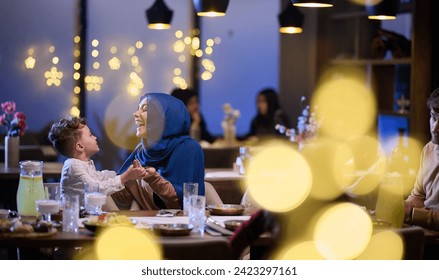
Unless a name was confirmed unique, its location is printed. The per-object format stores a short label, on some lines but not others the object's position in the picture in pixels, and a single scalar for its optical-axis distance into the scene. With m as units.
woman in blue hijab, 6.99
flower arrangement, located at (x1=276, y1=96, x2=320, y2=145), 10.10
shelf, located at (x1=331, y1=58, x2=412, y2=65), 11.56
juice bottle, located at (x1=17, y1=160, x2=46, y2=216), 6.10
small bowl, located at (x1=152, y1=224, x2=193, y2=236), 5.56
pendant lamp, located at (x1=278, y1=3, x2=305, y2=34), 10.10
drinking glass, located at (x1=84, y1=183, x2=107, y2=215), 6.13
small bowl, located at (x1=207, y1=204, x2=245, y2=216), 6.38
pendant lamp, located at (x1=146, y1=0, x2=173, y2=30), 10.91
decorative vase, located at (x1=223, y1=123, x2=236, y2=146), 13.95
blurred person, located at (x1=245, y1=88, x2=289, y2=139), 15.11
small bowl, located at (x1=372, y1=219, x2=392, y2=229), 5.85
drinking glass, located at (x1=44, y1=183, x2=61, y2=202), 6.18
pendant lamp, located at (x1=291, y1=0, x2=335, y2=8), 6.91
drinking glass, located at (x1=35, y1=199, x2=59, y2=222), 5.79
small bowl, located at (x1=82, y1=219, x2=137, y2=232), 5.50
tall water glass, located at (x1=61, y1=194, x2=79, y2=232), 5.64
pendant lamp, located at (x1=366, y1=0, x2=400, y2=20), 8.56
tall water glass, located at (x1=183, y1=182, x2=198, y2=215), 6.25
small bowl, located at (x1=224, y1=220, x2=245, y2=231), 5.70
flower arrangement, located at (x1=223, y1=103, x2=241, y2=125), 13.99
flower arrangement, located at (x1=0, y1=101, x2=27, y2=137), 10.12
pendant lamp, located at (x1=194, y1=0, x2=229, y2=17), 7.70
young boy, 6.52
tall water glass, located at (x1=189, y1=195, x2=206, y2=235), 5.74
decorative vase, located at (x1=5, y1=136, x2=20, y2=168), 10.15
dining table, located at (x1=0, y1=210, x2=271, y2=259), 4.84
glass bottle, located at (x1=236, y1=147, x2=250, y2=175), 9.92
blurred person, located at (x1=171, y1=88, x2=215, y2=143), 14.09
